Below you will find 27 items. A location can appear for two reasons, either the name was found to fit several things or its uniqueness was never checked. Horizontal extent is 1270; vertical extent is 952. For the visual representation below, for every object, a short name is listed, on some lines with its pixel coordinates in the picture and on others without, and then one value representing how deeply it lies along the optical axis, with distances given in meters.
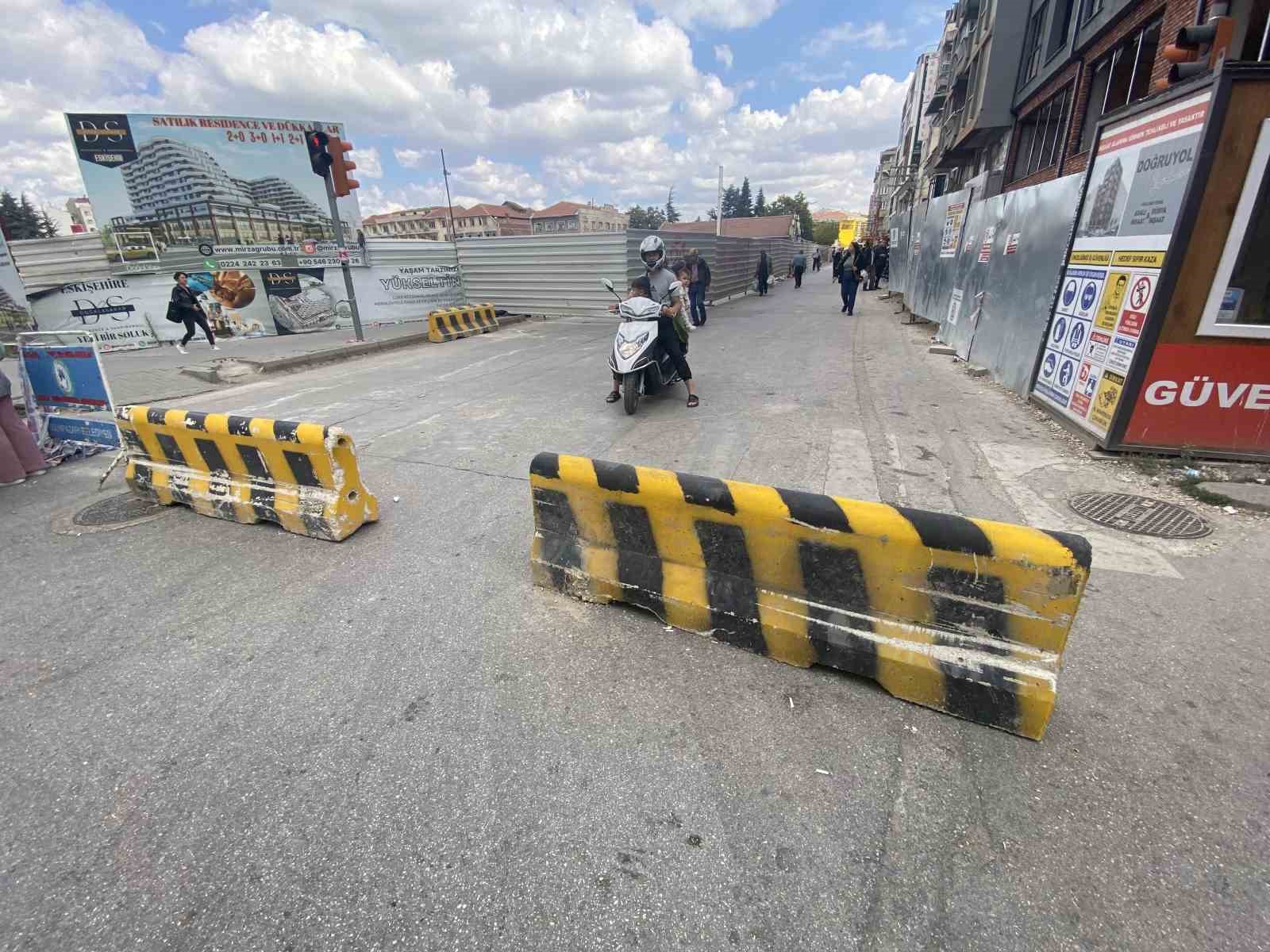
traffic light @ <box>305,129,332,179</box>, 11.24
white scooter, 7.00
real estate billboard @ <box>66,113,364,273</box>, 13.92
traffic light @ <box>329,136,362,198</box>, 11.43
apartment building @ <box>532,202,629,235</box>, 104.50
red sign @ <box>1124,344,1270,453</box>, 4.86
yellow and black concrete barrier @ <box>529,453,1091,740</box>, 2.38
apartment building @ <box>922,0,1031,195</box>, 18.92
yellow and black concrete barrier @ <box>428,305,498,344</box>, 14.35
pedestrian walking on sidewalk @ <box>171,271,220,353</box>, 12.98
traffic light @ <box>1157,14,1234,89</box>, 4.42
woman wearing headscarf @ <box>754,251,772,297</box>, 23.25
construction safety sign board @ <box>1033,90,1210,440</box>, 4.84
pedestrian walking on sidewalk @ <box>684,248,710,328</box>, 15.39
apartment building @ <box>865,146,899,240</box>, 72.80
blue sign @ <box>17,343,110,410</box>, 6.03
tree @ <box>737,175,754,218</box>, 127.81
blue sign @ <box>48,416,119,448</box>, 6.02
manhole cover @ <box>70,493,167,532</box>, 4.65
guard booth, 4.47
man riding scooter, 7.27
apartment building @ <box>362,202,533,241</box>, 99.14
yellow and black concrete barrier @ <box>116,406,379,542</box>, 4.14
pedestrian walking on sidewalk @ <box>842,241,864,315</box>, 16.72
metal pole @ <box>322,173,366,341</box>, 12.09
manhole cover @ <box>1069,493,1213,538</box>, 4.08
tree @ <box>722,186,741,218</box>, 127.32
